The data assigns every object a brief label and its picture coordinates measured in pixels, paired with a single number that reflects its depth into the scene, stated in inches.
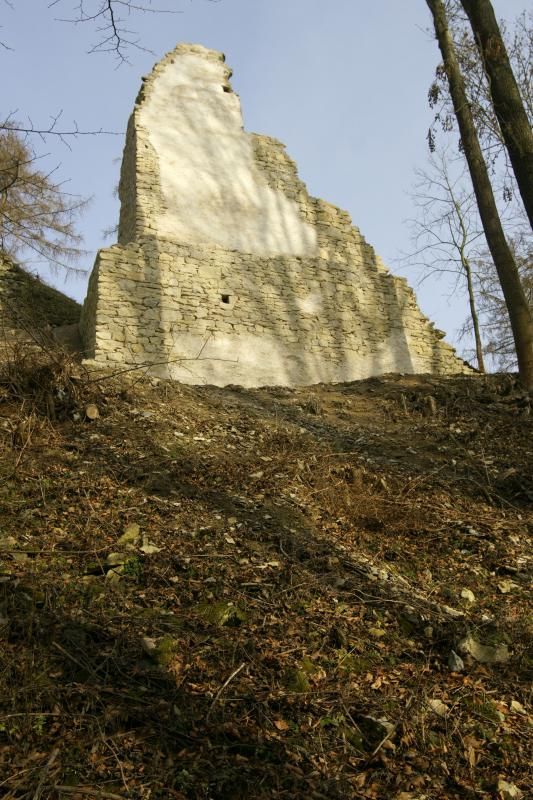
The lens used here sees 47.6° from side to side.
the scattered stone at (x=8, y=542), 161.3
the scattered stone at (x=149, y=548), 167.8
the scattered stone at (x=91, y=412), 246.2
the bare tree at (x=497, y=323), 628.4
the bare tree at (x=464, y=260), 616.7
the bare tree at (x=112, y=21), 184.4
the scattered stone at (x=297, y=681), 127.4
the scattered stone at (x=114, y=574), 154.8
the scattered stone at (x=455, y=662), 136.4
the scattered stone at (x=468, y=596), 163.2
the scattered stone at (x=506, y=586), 168.4
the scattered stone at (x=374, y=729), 116.8
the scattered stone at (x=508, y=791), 106.0
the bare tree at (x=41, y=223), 486.3
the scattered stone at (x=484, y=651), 140.1
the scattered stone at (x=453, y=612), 154.2
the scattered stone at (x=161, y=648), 130.4
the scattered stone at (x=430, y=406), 323.9
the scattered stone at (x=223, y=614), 145.4
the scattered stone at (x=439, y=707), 123.6
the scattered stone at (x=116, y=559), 160.6
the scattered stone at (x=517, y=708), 125.5
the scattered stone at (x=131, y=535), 171.2
